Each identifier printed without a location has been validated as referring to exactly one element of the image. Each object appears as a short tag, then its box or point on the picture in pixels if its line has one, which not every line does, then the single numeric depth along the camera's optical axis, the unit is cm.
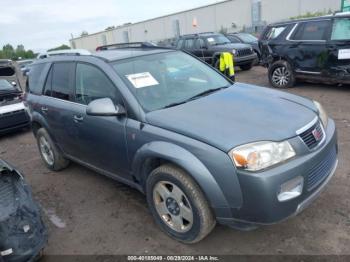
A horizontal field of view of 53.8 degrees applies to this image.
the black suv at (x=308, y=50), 791
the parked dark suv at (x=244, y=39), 1539
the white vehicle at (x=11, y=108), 805
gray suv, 266
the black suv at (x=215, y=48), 1307
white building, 4112
